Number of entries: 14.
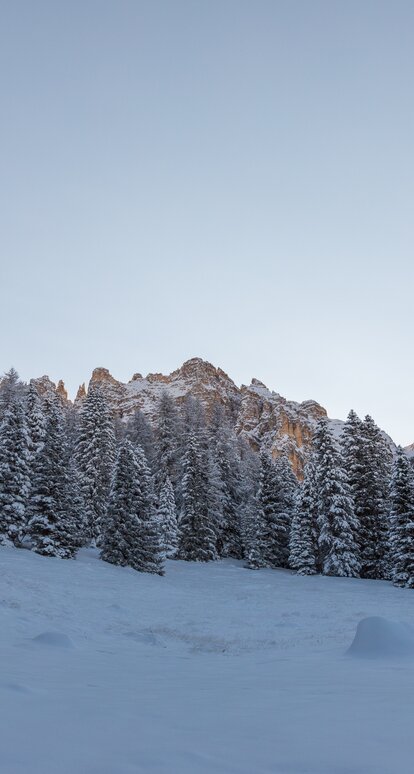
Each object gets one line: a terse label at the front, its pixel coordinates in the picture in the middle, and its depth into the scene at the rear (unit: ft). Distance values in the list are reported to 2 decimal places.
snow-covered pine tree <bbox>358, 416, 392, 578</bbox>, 110.93
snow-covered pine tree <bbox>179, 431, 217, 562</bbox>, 125.18
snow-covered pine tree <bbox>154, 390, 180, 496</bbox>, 161.48
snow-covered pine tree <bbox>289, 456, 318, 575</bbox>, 115.55
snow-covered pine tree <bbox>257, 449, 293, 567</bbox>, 129.08
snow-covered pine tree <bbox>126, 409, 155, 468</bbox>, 170.47
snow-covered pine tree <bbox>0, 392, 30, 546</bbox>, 92.63
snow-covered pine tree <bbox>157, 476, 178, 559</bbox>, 117.39
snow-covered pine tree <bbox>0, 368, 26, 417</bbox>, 155.72
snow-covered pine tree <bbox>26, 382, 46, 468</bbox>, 131.54
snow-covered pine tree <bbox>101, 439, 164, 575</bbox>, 94.07
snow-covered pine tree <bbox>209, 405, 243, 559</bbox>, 146.61
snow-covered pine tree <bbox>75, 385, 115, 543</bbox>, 122.42
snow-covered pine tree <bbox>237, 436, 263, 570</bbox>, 125.18
